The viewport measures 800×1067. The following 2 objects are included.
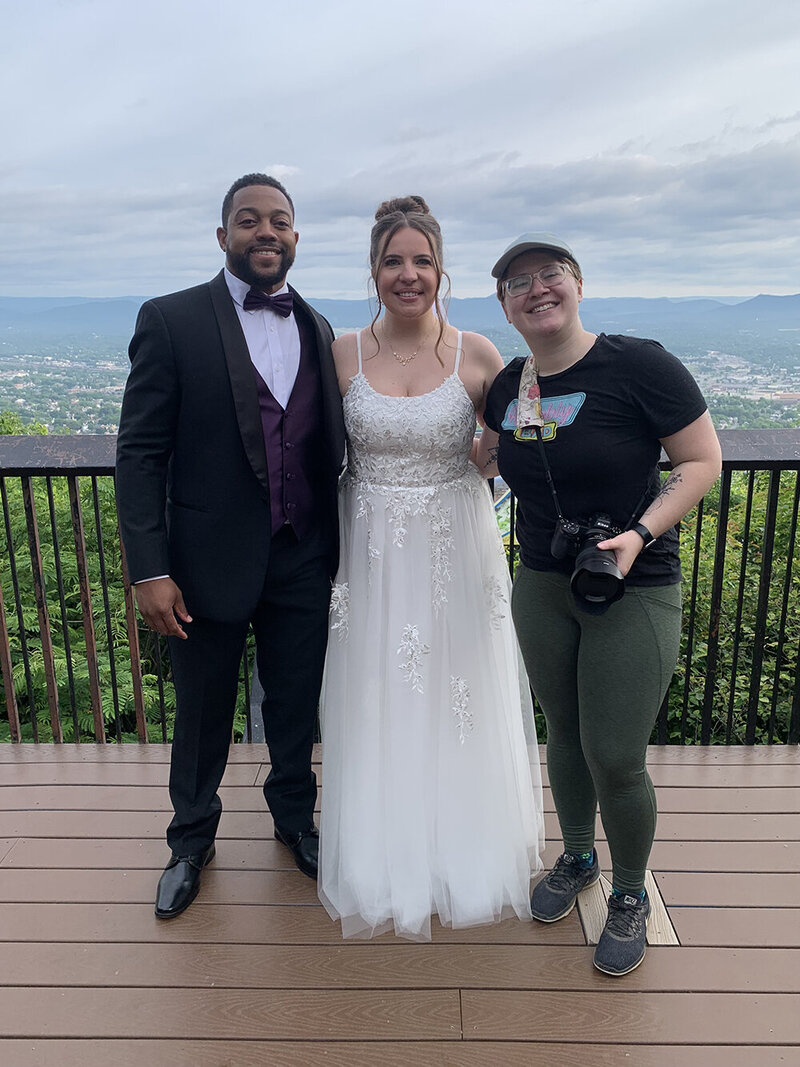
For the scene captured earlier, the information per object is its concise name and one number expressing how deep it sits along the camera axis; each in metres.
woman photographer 1.47
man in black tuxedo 1.73
